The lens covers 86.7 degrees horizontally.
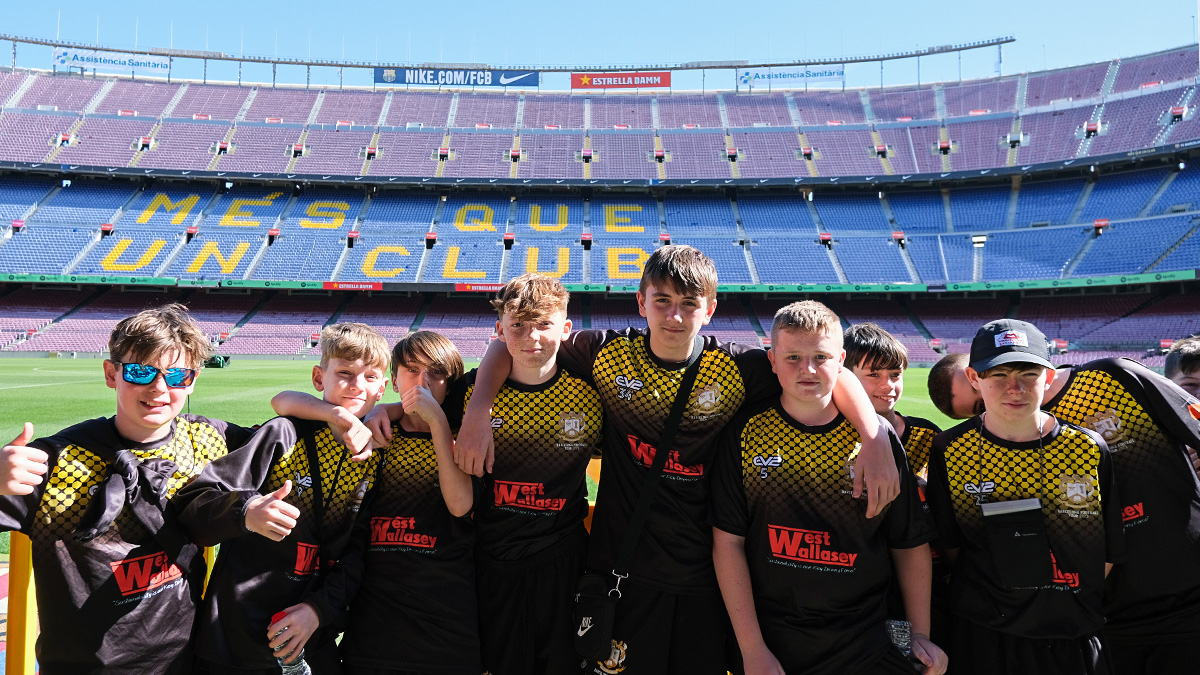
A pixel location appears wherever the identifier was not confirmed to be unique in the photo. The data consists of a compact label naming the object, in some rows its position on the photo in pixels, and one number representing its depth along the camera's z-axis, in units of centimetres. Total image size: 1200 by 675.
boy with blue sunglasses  229
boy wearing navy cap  246
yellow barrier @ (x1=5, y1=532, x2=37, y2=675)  254
